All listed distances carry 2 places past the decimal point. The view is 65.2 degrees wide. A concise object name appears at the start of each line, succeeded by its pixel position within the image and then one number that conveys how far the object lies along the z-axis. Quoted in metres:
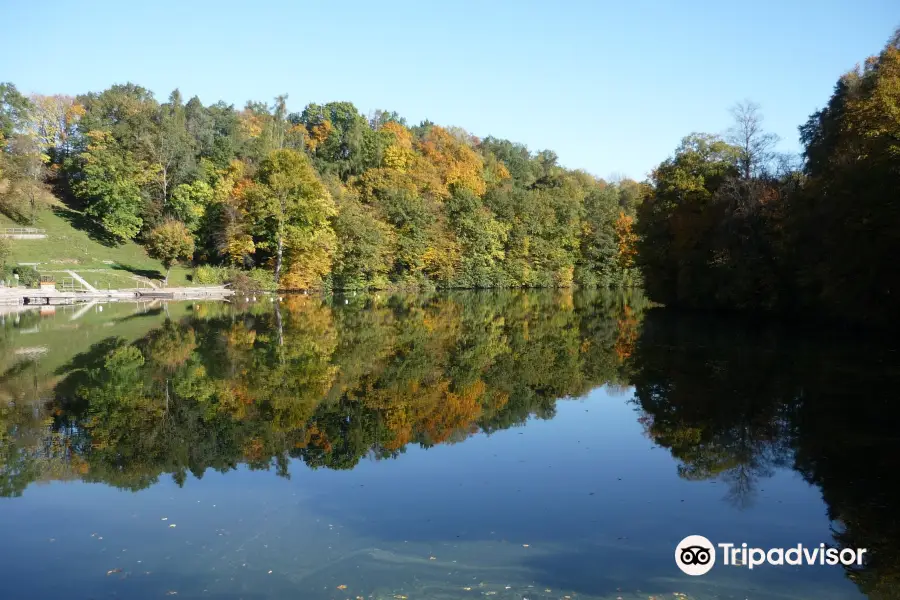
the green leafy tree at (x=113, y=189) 67.50
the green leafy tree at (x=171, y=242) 59.31
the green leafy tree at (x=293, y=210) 62.88
